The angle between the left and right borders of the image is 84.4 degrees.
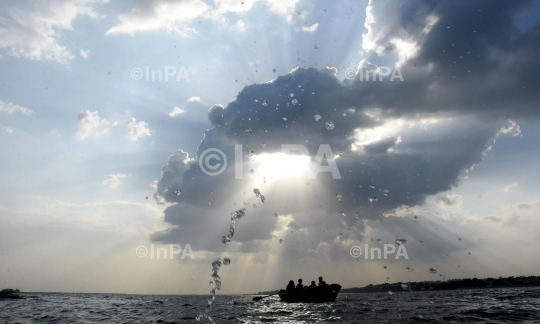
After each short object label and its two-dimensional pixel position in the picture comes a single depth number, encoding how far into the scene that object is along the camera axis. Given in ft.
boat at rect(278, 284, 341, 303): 118.62
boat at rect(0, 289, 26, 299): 229.04
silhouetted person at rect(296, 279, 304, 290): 136.13
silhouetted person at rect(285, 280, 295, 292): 143.13
